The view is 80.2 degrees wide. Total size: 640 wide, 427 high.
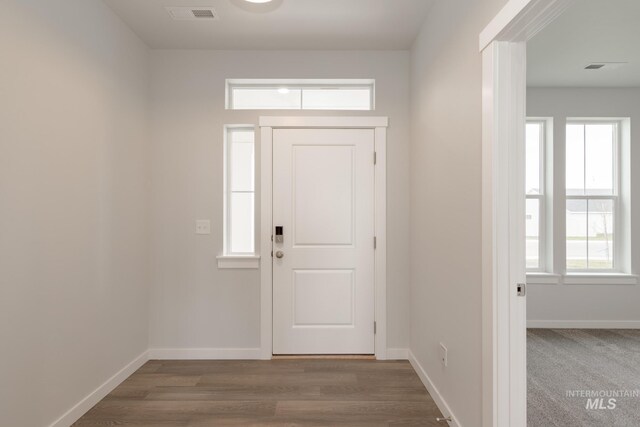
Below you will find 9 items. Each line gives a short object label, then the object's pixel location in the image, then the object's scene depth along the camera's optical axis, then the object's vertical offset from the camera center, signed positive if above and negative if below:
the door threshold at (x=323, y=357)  3.33 -1.22
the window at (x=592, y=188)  4.42 +0.37
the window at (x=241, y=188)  3.46 +0.27
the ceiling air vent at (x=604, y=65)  3.64 +1.50
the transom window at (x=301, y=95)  3.46 +1.13
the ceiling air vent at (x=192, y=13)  2.70 +1.48
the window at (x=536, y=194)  4.37 +0.29
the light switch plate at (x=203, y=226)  3.36 -0.07
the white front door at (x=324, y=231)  3.39 -0.11
